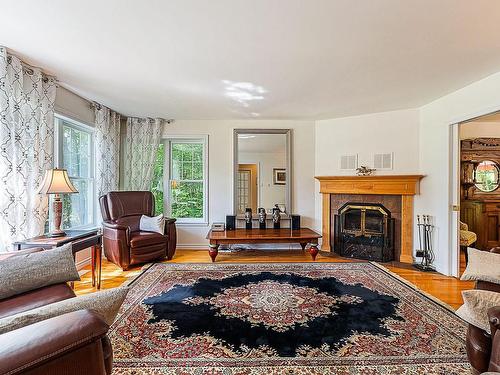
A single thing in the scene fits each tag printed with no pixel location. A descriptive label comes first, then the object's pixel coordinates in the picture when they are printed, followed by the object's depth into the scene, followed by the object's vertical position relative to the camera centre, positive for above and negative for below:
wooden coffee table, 4.02 -0.74
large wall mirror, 4.93 +0.30
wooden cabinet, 4.64 -0.56
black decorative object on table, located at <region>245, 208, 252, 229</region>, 4.81 -0.55
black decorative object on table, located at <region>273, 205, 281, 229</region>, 4.81 -0.52
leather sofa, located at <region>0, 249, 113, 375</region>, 0.81 -0.51
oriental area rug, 1.76 -1.13
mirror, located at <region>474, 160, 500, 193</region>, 4.72 +0.24
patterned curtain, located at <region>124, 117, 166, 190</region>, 4.86 +0.71
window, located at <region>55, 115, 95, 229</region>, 3.67 +0.36
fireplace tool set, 3.90 -0.83
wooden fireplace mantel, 4.12 +0.02
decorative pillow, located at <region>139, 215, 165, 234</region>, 4.16 -0.55
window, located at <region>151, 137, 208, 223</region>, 5.10 +0.20
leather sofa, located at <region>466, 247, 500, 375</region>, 1.35 -0.87
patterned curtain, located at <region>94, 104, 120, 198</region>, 4.22 +0.66
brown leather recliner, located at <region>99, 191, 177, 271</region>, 3.72 -0.66
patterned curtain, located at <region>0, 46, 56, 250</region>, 2.55 +0.46
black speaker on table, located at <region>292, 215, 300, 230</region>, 4.83 -0.58
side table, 2.50 -0.53
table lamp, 2.72 +0.01
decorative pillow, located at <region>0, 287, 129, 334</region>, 0.98 -0.49
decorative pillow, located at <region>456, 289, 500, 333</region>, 1.48 -0.66
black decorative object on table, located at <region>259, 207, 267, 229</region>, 4.79 -0.52
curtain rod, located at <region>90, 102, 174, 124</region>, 4.05 +1.29
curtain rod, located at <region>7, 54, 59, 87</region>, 2.56 +1.28
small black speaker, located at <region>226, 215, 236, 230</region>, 4.79 -0.59
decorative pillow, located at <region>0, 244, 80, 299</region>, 1.66 -0.55
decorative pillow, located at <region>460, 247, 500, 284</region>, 1.88 -0.57
